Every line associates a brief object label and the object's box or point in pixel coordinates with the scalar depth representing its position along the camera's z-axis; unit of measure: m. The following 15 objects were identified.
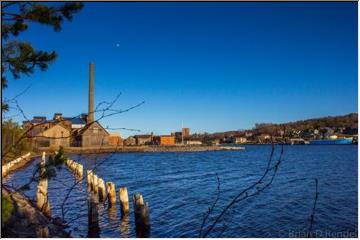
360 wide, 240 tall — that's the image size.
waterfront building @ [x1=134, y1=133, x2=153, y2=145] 131.38
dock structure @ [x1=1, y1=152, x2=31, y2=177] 34.61
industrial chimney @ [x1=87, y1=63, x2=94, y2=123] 72.67
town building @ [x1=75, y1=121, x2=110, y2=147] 80.75
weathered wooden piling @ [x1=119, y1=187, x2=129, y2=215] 15.45
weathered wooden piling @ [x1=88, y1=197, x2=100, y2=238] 12.91
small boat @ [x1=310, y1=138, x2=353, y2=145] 146.60
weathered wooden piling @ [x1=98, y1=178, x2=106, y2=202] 19.08
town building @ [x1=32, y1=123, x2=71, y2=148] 71.19
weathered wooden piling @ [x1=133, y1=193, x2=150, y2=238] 13.02
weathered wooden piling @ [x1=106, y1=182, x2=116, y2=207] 16.62
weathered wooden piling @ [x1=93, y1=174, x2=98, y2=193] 20.14
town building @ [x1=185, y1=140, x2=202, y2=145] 145.99
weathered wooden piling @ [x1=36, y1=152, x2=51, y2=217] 12.84
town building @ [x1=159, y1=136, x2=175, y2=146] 127.56
